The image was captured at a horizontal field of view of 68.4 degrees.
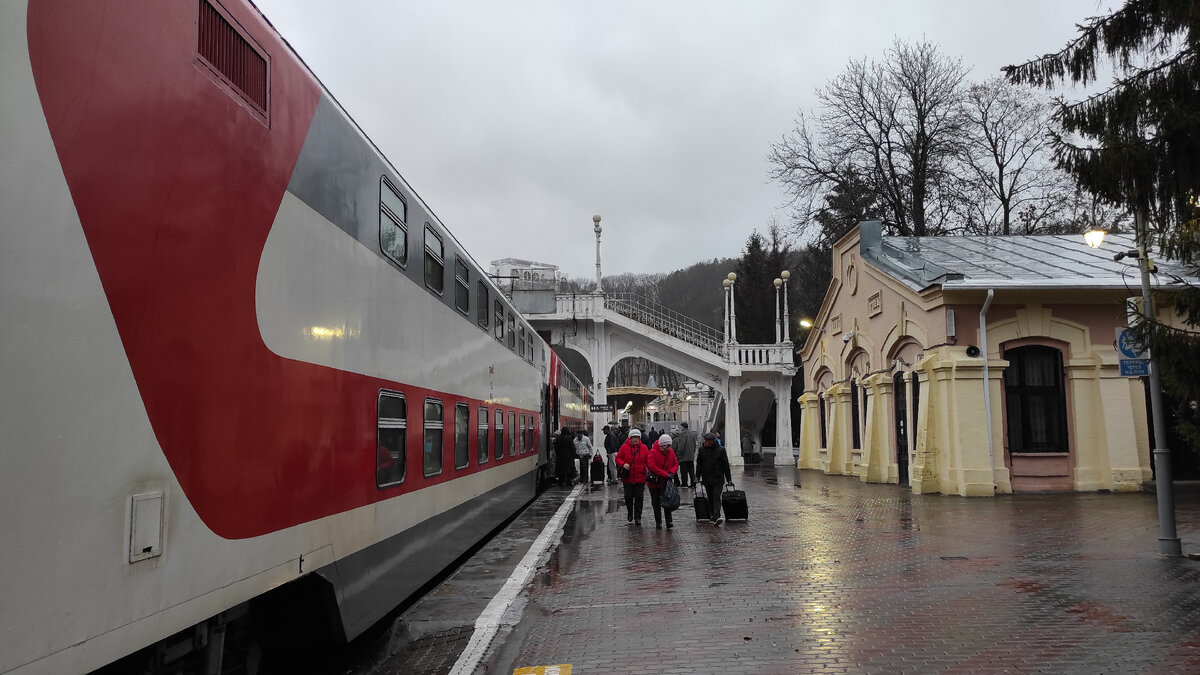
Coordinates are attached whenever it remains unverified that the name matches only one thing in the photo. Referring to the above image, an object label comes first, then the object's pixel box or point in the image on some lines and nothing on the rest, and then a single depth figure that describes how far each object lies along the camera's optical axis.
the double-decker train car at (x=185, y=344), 3.04
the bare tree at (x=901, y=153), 34.97
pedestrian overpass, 34.31
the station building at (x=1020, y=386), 18.27
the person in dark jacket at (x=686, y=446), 19.77
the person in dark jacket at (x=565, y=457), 23.58
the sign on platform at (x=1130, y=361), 10.52
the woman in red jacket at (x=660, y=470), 14.18
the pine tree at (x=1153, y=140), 7.94
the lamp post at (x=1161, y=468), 10.06
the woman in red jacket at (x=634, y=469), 14.71
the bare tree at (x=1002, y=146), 36.53
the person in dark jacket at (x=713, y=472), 14.56
